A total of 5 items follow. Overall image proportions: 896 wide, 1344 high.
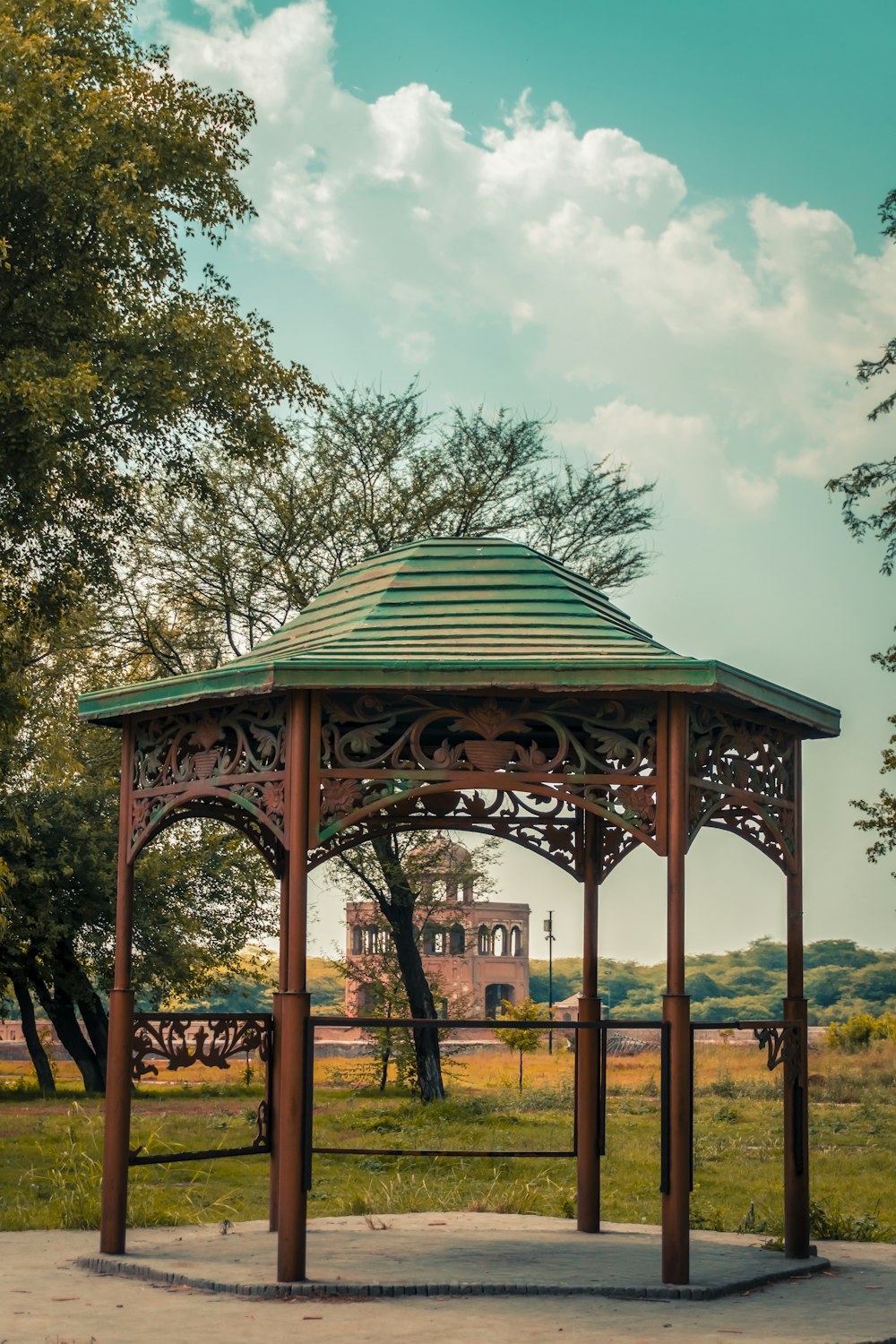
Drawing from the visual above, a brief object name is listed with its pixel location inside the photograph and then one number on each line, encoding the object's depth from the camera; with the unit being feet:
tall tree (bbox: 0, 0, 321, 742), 50.06
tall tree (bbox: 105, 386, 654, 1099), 81.56
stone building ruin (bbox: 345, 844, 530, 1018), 85.76
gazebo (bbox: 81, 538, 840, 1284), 27.17
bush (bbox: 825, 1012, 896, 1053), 117.19
